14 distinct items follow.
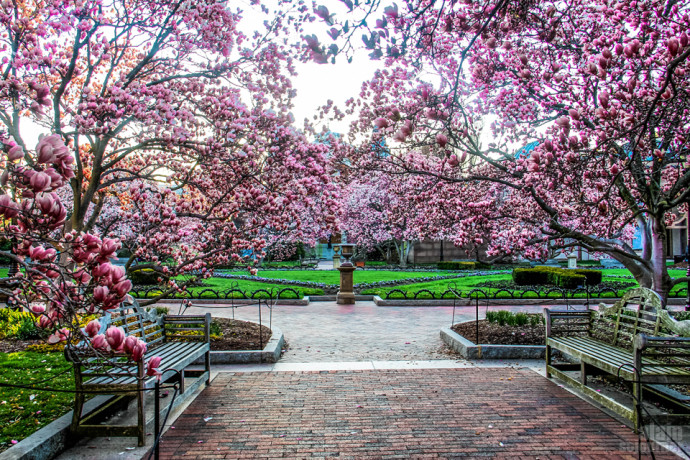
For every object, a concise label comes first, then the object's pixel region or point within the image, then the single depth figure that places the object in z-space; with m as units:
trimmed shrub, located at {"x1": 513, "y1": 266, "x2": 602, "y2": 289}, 17.45
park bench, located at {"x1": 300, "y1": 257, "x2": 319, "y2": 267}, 31.31
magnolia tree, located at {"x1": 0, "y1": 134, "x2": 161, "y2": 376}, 2.04
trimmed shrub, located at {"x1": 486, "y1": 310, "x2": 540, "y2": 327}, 8.39
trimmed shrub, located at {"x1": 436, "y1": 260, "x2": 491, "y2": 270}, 28.81
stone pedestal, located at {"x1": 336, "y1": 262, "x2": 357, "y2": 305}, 14.34
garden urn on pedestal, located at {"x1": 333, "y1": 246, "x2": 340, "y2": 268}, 32.16
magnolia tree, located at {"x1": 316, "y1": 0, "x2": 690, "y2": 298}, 4.59
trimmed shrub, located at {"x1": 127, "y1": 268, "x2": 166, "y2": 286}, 18.72
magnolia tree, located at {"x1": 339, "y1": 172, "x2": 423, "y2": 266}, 31.16
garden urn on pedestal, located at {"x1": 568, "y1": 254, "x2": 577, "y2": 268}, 25.97
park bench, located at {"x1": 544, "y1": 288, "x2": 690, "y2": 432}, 4.16
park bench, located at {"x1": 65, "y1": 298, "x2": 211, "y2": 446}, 3.95
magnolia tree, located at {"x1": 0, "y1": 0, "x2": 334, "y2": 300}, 6.57
